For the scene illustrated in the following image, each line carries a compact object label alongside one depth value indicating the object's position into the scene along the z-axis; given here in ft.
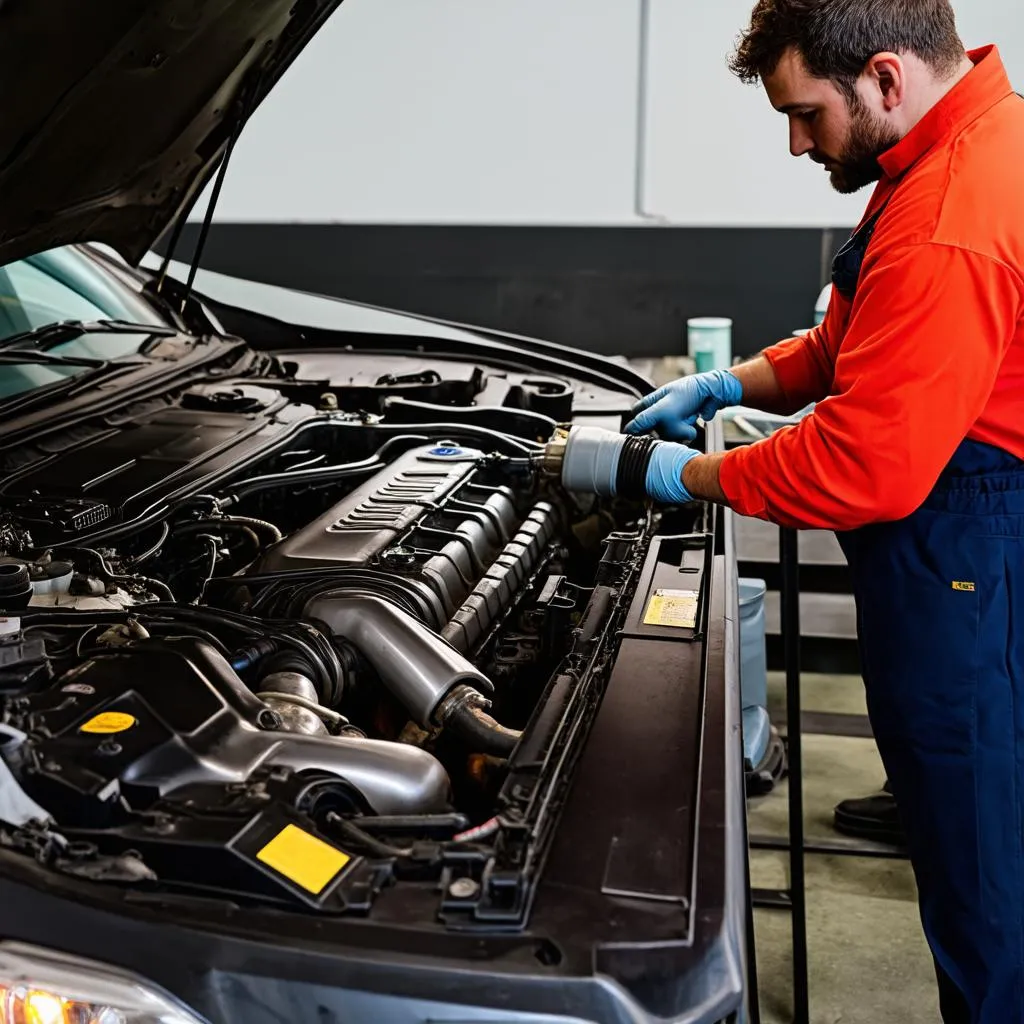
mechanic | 4.33
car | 2.82
